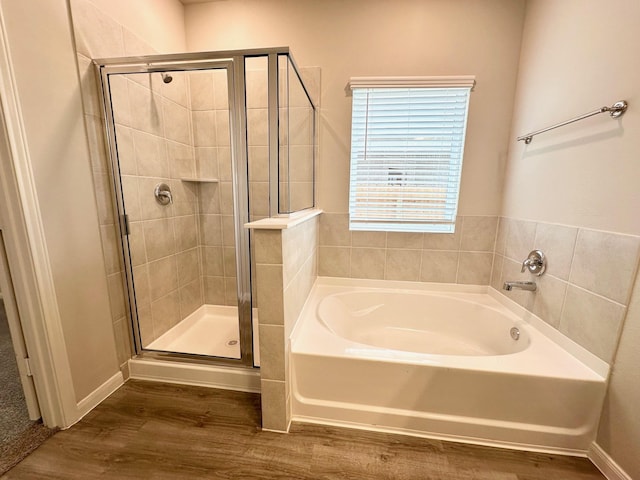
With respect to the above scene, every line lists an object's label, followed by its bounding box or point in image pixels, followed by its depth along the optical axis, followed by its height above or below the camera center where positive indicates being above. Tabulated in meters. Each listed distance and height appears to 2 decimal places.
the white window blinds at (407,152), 1.90 +0.31
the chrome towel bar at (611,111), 1.10 +0.36
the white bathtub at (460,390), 1.19 -0.91
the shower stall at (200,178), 1.37 +0.09
